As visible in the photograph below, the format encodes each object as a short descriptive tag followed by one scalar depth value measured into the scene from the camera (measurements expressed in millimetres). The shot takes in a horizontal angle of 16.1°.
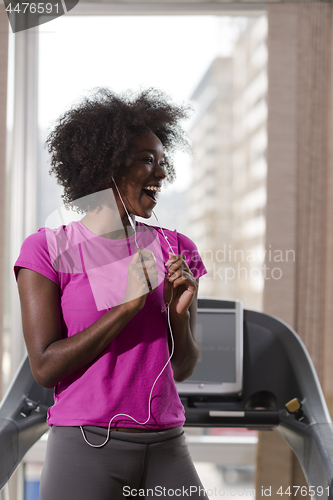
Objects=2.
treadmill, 2987
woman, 2626
